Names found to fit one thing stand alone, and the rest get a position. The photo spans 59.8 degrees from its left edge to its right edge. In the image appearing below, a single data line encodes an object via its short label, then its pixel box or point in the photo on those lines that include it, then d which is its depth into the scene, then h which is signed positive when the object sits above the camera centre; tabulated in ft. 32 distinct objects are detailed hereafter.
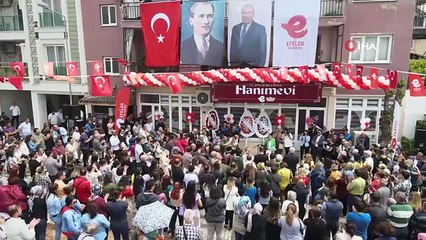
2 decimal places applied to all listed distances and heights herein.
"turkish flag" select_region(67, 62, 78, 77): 49.68 -2.24
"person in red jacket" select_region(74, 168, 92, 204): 26.37 -9.69
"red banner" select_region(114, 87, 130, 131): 58.54 -8.32
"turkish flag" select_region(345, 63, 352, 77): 49.75 -1.97
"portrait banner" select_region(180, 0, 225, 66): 54.19 +3.01
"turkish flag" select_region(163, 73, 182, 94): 51.88 -4.11
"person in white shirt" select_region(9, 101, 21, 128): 68.90 -11.07
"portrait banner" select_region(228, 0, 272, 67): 52.49 +3.08
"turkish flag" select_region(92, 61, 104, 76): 51.01 -2.32
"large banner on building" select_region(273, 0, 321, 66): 50.72 +3.01
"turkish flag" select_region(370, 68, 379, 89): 46.35 -3.11
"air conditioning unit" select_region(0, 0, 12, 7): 70.74 +9.19
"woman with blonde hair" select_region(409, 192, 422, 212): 23.53 -9.37
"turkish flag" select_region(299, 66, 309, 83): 49.38 -2.61
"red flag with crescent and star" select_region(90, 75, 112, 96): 49.32 -4.31
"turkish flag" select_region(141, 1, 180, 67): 55.77 +3.22
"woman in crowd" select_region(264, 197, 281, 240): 22.22 -9.86
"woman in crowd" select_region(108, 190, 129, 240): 23.35 -10.15
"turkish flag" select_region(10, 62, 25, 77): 48.54 -2.10
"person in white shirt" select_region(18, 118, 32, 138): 52.60 -10.93
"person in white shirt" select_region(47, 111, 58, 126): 61.72 -11.03
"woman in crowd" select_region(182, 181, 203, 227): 24.61 -9.59
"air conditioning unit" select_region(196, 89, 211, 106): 59.26 -7.01
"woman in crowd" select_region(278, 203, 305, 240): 21.48 -9.93
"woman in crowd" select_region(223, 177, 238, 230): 25.93 -9.75
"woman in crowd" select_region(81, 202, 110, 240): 21.35 -9.60
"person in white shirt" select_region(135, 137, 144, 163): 38.51 -10.18
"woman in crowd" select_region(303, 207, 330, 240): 21.25 -9.82
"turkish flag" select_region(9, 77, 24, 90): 48.04 -3.75
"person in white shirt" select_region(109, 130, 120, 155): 43.73 -10.69
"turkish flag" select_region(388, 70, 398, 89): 44.19 -2.90
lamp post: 64.49 +2.60
